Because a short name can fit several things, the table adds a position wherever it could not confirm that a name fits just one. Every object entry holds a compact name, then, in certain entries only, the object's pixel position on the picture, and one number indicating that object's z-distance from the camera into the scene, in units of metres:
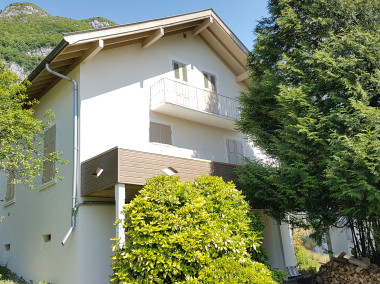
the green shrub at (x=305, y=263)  14.65
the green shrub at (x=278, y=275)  8.37
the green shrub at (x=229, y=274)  6.54
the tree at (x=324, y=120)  7.95
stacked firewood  8.51
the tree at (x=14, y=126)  8.75
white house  9.52
